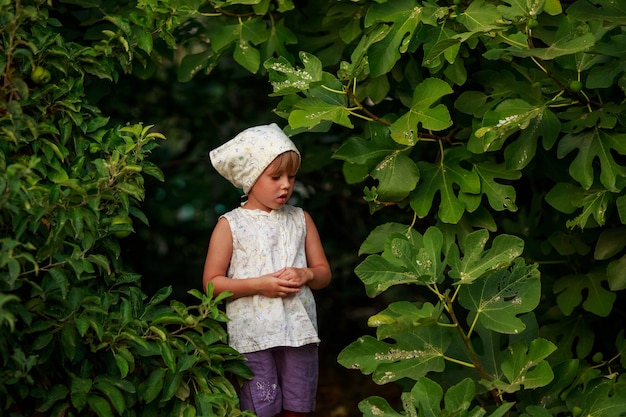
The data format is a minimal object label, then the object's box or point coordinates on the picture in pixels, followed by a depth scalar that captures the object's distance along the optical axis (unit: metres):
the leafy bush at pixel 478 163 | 3.99
